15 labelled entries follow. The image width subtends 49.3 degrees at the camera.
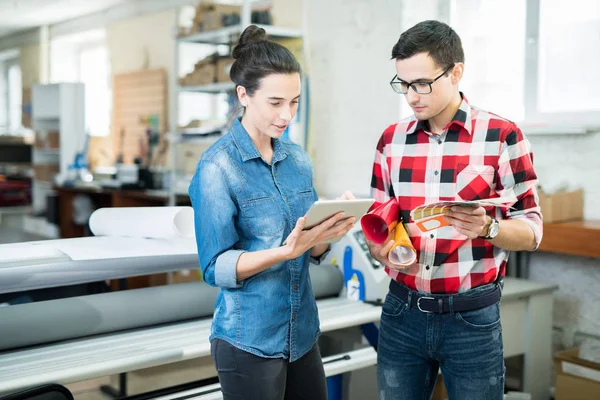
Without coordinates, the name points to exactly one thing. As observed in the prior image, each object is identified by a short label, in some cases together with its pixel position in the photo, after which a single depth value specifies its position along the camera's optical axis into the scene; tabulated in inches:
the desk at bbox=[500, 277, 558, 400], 109.0
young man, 59.1
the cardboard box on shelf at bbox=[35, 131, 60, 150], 332.8
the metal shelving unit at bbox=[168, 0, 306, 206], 179.2
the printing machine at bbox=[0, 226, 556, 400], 70.3
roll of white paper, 85.6
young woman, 54.5
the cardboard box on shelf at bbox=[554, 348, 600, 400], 104.3
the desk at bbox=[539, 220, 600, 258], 108.0
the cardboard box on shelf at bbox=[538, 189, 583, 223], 114.8
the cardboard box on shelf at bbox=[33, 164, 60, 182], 331.4
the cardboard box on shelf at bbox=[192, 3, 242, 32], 188.1
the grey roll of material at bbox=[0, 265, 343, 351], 72.2
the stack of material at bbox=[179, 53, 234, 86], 187.9
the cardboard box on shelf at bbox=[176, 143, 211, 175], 248.5
